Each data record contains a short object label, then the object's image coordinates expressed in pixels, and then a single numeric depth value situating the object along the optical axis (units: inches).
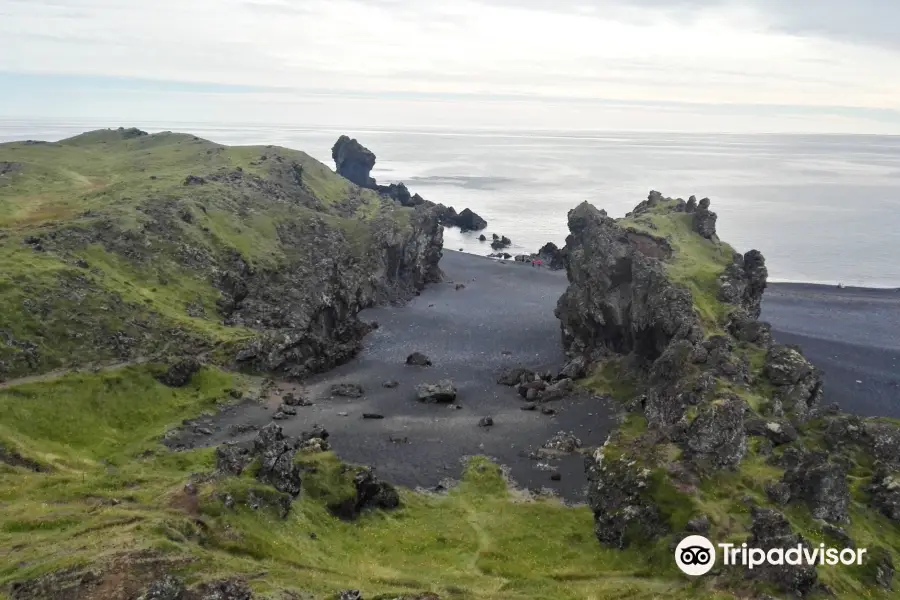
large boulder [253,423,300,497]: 2311.8
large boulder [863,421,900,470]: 2738.7
